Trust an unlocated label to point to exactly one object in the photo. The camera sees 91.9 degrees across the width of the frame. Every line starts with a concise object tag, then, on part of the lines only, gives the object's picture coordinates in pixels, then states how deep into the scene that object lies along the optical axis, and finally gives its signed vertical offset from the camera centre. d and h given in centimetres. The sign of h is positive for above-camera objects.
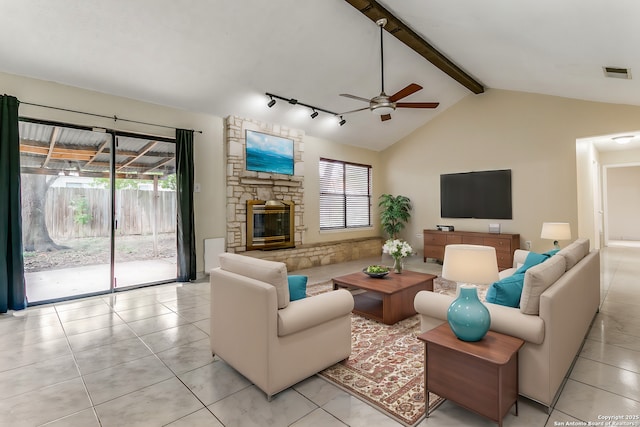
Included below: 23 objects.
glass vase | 415 -68
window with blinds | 752 +54
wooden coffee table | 342 -89
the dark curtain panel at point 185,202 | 516 +29
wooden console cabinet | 610 -59
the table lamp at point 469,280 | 181 -44
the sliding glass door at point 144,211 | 484 +15
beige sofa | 187 -71
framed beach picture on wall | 593 +129
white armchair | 205 -79
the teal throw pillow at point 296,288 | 235 -54
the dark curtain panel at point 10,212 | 374 +13
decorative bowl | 391 -74
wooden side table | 168 -91
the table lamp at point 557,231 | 439 -28
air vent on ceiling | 377 +172
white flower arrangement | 407 -45
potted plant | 789 +4
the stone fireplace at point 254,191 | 571 +52
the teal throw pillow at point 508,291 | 217 -56
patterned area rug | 203 -123
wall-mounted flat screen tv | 646 +41
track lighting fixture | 534 +211
